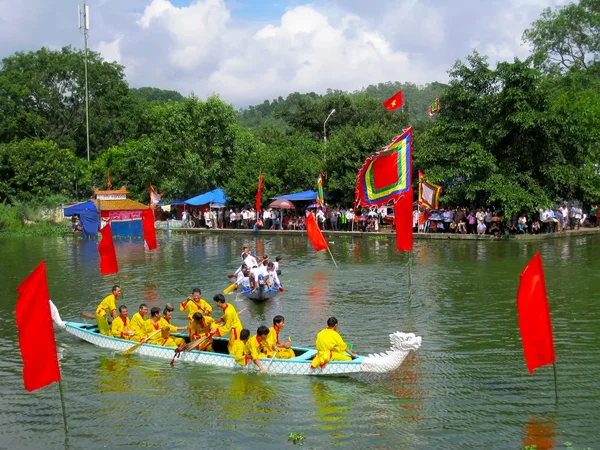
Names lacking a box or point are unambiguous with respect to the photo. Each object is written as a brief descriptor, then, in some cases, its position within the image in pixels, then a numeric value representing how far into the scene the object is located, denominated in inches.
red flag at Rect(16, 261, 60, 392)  397.4
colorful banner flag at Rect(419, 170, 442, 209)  1460.4
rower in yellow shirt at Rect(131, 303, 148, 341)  594.6
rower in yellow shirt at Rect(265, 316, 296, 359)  517.9
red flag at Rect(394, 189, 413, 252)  732.0
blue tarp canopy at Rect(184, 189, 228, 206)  1978.3
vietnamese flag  977.5
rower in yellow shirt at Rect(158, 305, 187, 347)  584.0
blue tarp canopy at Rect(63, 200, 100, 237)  1749.5
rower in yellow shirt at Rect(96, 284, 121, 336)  621.3
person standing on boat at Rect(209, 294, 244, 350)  563.8
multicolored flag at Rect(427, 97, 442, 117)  1477.6
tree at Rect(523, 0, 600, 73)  2320.4
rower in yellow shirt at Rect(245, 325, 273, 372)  510.6
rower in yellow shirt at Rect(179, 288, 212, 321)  627.8
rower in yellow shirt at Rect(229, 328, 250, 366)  518.0
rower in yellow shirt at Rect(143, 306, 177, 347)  581.3
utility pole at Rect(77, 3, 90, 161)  2480.9
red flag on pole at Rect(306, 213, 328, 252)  1005.7
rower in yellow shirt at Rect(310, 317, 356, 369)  493.7
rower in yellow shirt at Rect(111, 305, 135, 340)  600.1
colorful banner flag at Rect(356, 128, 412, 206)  772.0
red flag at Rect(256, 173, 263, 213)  1578.1
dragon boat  472.1
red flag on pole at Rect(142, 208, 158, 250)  1047.6
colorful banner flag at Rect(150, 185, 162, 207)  1982.0
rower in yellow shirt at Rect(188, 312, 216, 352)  567.5
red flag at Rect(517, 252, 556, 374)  410.6
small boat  802.8
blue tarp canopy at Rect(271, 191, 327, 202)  1748.3
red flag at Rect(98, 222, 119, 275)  804.6
